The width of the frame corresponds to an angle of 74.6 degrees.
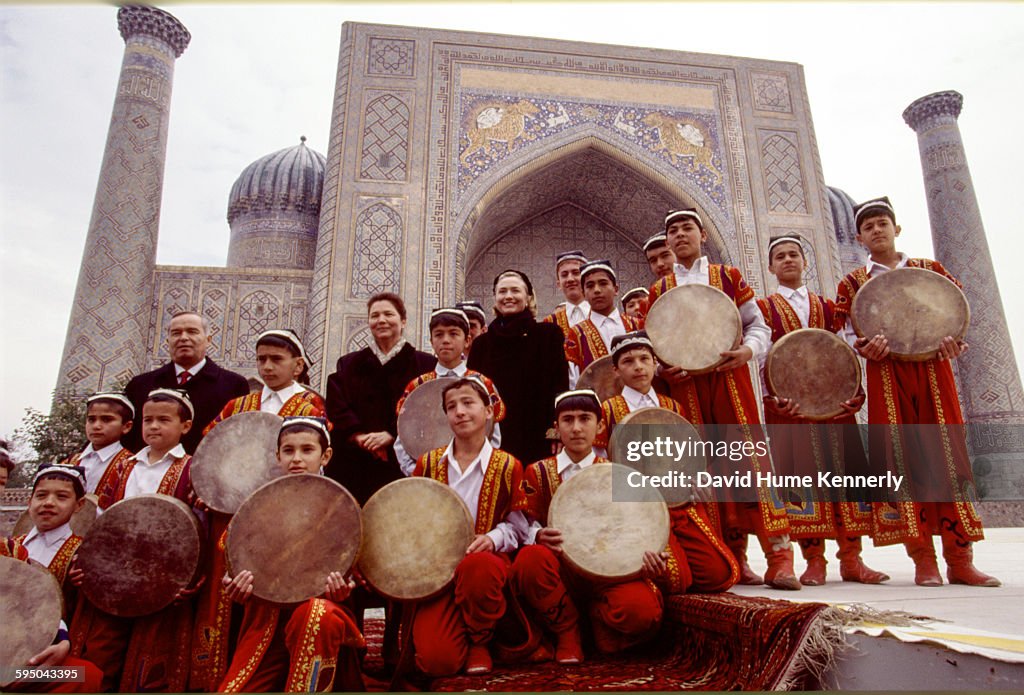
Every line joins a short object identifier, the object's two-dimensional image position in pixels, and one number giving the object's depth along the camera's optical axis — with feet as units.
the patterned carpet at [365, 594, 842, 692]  4.91
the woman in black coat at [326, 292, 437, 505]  8.86
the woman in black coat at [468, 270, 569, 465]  9.66
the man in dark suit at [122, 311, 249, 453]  9.39
